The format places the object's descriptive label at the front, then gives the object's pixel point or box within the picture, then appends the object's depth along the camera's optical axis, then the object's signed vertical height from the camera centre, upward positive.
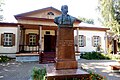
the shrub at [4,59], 7.47 -1.51
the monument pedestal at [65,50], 3.18 -0.29
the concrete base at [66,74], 2.62 -1.07
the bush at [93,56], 8.80 -1.47
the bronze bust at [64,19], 3.27 +0.99
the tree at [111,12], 10.74 +4.20
